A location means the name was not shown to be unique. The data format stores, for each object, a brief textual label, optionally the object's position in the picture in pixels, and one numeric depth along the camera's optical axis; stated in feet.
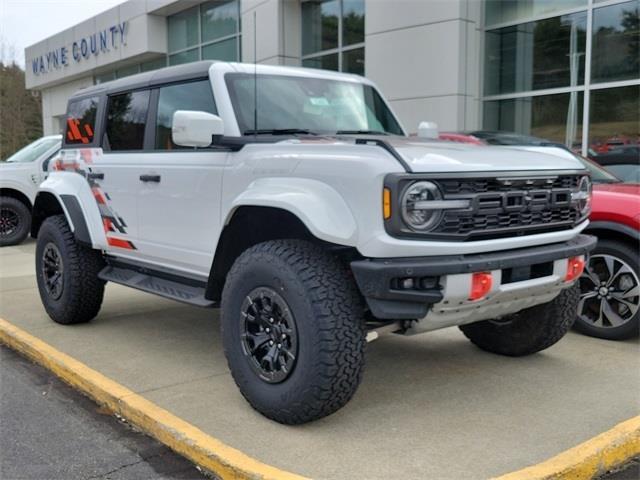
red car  15.74
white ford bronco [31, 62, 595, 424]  10.21
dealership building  33.73
